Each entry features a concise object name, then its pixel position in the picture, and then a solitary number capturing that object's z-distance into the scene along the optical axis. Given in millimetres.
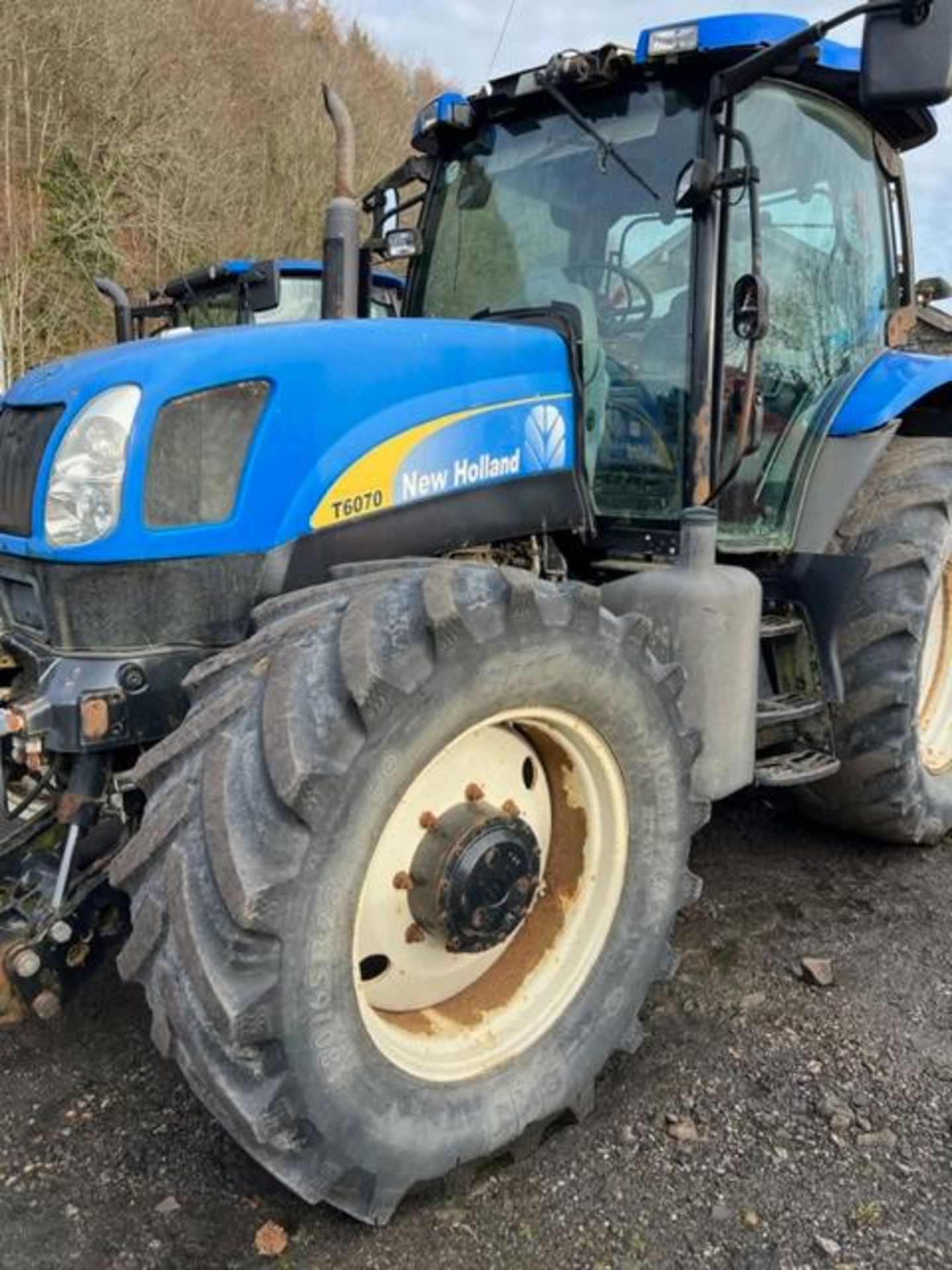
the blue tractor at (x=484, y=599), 1829
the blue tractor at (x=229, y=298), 6227
